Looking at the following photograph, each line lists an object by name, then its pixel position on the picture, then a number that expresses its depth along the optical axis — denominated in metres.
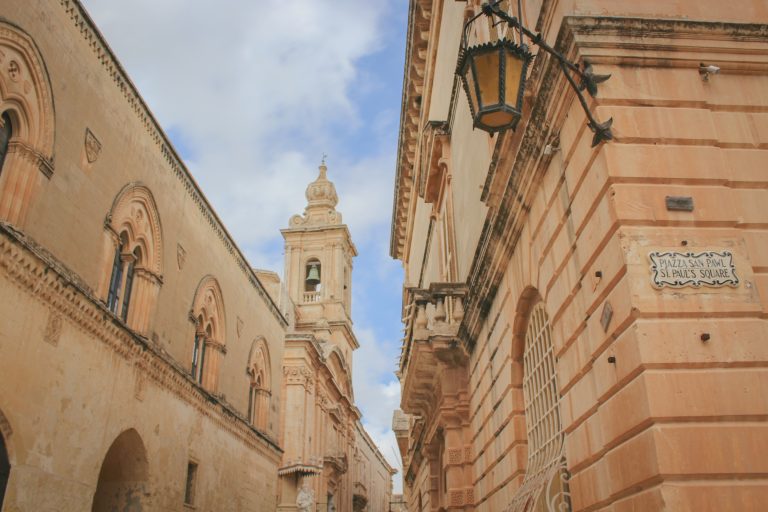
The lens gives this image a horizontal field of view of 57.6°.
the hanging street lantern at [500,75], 5.64
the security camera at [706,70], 5.71
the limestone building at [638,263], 4.47
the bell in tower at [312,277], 48.31
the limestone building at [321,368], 34.62
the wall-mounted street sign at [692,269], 4.80
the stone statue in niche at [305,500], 31.11
